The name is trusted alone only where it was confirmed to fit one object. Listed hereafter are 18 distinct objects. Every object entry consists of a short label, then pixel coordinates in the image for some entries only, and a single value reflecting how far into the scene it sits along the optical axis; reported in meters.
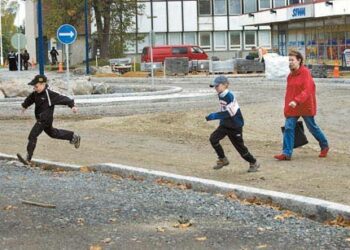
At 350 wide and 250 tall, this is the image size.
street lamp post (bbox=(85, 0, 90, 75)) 48.18
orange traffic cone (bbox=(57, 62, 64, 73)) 55.94
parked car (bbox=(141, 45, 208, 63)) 54.50
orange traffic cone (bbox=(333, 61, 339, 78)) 37.34
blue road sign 25.23
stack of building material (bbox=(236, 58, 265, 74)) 46.47
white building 71.62
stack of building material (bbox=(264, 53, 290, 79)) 39.16
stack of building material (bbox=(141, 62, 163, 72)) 48.93
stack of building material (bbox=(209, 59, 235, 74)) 46.56
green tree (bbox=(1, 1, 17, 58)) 123.74
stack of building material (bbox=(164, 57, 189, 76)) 45.47
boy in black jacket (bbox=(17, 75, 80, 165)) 11.59
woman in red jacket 10.69
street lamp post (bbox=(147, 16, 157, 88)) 30.97
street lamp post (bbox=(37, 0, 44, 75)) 25.48
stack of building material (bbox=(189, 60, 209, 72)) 48.22
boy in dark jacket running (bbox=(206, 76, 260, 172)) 9.52
